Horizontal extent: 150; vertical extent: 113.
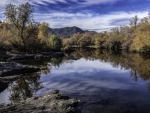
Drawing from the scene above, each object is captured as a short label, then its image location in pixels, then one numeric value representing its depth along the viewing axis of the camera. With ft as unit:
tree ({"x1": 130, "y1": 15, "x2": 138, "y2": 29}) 226.71
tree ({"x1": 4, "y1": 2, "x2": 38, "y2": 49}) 129.91
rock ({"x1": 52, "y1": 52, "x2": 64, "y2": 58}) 138.24
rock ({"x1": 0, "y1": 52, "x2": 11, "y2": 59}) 106.62
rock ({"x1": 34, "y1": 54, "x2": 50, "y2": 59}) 116.24
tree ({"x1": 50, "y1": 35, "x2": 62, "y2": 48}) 168.19
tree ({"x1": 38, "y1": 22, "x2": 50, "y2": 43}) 201.66
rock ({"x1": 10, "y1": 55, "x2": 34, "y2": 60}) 105.31
